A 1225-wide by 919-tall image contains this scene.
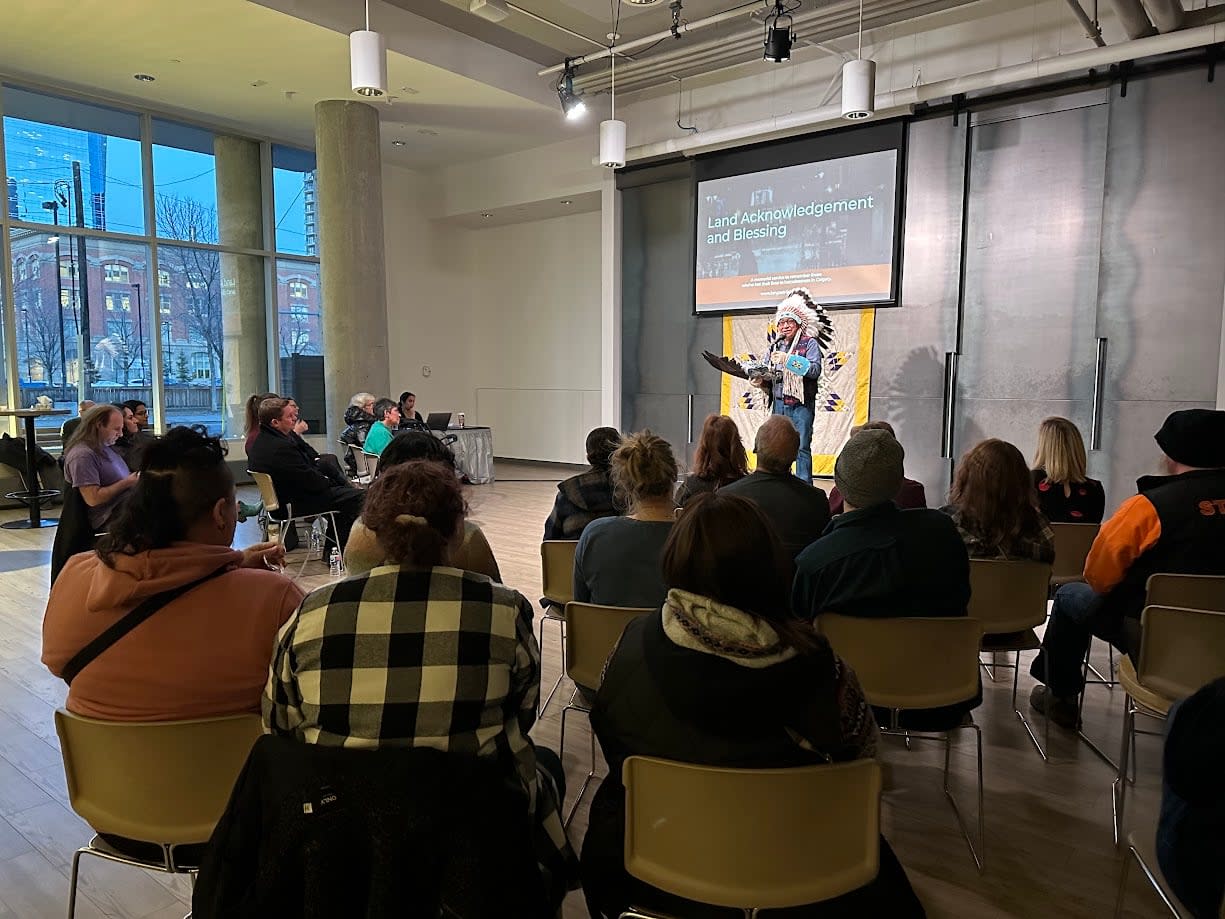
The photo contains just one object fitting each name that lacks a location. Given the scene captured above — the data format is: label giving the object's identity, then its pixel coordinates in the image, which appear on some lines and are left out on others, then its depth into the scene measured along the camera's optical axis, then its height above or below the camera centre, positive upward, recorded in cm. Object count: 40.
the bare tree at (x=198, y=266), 942 +123
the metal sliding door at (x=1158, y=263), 634 +92
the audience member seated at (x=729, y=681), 138 -52
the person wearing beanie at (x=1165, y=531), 262 -49
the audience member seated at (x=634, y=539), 248 -50
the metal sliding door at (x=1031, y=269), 686 +93
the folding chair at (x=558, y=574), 320 -78
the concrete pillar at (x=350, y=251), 842 +127
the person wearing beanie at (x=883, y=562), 226 -51
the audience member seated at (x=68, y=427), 571 -43
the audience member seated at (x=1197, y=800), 131 -69
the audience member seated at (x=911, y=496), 373 -54
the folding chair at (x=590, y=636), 235 -76
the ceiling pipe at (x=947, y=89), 609 +245
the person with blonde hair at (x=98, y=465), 411 -48
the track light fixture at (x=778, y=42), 638 +258
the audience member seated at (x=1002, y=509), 282 -46
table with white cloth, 936 -91
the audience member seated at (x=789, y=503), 300 -46
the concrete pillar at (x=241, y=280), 993 +112
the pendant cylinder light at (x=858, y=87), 583 +204
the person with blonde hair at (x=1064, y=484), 359 -46
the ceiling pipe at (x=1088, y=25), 612 +267
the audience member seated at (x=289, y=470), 524 -62
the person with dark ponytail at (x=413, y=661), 136 -48
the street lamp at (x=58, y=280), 848 +94
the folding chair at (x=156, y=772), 150 -74
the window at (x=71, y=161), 829 +219
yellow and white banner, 816 -6
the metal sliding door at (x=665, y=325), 927 +57
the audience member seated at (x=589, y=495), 345 -51
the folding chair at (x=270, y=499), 523 -80
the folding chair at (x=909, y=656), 218 -75
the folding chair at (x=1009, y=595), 279 -74
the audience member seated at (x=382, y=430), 677 -48
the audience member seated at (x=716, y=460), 366 -37
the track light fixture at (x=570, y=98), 812 +284
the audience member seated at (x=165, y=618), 157 -48
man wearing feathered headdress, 733 +11
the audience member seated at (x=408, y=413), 808 -41
